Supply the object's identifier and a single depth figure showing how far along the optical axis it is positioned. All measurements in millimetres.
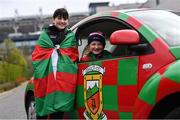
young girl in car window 3871
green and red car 3127
